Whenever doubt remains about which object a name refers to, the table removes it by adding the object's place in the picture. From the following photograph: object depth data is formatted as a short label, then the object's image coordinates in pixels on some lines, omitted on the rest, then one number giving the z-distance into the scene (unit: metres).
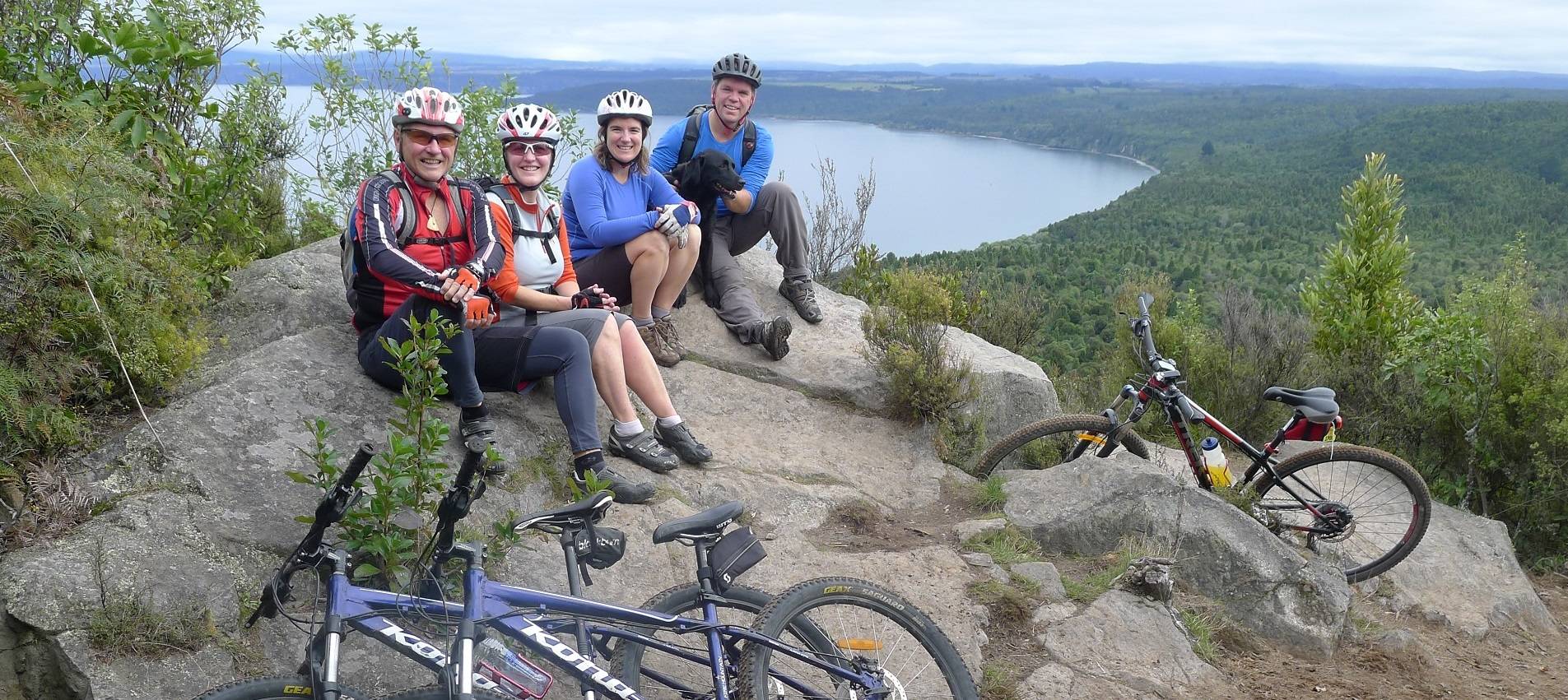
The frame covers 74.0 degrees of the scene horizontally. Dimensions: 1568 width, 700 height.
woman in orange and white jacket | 4.64
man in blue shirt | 5.94
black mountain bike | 5.74
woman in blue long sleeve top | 5.36
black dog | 5.95
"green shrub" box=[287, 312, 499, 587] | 3.20
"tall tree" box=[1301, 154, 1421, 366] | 10.11
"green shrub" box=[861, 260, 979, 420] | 6.22
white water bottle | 5.72
